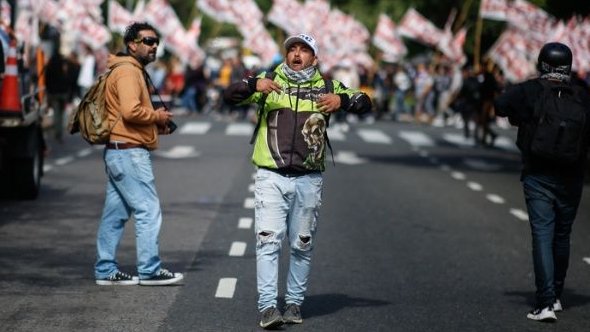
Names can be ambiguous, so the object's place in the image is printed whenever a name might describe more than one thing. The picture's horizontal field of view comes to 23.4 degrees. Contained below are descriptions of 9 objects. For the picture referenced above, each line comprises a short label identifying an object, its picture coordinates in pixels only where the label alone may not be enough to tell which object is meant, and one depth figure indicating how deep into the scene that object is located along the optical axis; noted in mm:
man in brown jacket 9648
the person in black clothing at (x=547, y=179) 8789
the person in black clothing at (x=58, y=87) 27297
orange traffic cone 14633
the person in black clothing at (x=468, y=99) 32031
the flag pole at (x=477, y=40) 40341
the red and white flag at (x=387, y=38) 49594
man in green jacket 8125
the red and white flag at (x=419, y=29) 47312
